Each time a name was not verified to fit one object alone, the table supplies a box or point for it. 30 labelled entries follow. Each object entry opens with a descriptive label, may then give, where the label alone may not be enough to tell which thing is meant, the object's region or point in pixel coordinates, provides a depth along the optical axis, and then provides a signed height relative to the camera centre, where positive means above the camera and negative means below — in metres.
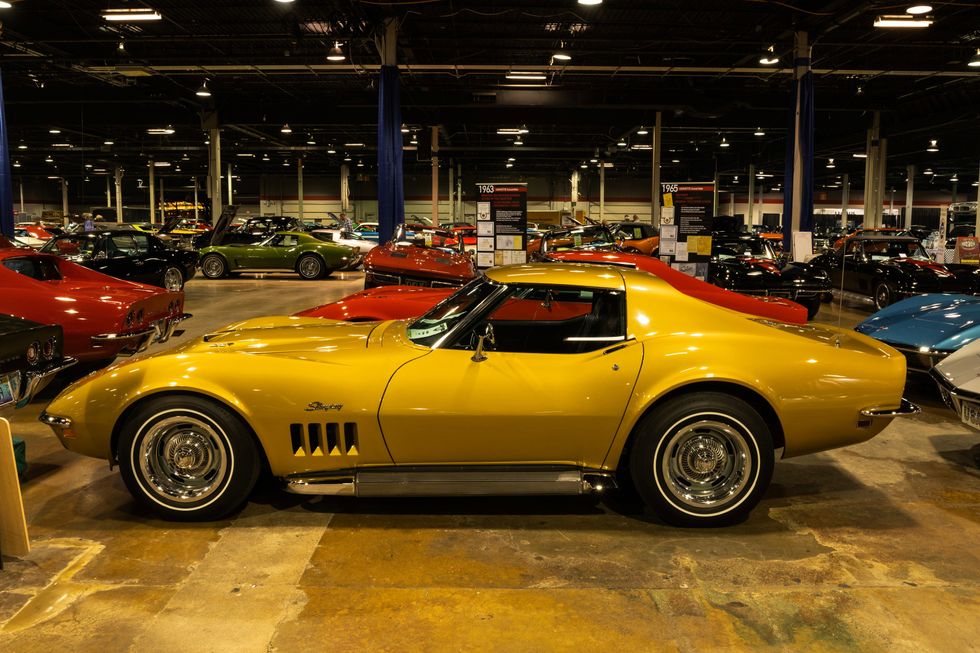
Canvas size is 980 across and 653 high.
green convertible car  19.84 -0.23
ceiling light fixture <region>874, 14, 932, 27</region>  14.21 +4.50
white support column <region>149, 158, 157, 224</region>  43.04 +2.92
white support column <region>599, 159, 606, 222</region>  41.07 +3.42
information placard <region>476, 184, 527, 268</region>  11.73 +0.41
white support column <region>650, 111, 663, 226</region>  24.86 +2.71
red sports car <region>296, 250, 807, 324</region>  6.25 -0.50
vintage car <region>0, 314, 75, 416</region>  4.13 -0.68
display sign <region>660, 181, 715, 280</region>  11.38 +0.34
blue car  6.30 -0.72
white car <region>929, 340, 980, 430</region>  4.62 -0.88
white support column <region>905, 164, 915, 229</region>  41.53 +3.78
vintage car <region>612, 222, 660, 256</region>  18.89 +0.34
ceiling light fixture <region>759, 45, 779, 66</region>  17.44 +4.67
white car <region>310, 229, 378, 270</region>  23.34 +0.31
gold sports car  3.62 -0.84
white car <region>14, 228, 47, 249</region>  24.31 +0.33
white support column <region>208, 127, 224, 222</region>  24.81 +2.59
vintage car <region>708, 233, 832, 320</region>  12.16 -0.51
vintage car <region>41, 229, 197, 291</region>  13.38 -0.15
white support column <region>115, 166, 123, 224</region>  44.16 +3.36
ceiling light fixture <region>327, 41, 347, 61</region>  17.28 +4.71
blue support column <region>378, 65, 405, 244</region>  16.23 +2.25
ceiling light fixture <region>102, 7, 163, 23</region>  13.66 +4.45
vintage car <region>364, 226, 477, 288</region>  10.39 -0.32
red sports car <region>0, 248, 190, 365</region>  6.51 -0.57
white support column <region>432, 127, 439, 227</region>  28.81 +3.10
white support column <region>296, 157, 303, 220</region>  41.81 +4.31
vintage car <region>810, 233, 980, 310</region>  12.37 -0.40
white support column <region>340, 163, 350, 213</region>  43.22 +3.87
